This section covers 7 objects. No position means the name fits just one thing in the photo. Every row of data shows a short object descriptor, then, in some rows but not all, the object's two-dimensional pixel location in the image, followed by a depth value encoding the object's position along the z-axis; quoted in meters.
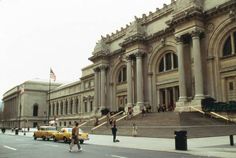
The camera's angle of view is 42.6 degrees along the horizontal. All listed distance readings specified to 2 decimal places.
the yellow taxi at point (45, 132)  30.79
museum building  35.53
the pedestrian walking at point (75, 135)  18.23
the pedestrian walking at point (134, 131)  29.85
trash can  16.86
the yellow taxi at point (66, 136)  25.08
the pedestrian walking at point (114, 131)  24.68
